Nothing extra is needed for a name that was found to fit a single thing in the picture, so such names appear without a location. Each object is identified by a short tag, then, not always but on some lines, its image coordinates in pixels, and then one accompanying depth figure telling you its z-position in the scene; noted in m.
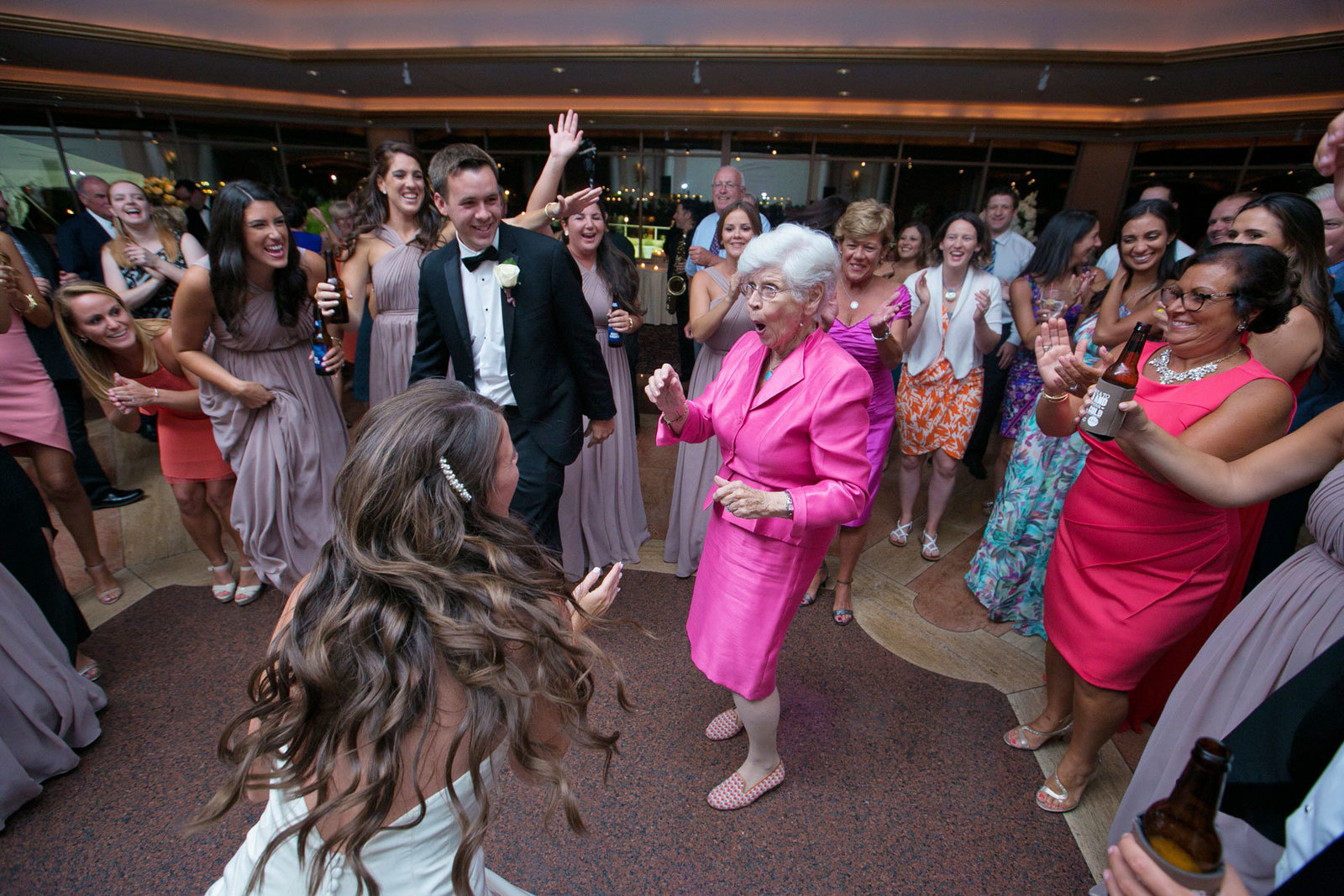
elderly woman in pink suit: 1.72
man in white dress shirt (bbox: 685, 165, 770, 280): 4.49
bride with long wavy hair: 1.07
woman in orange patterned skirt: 3.19
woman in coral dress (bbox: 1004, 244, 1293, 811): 1.64
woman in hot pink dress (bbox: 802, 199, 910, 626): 2.82
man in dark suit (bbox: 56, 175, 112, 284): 4.38
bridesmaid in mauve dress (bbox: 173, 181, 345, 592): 2.65
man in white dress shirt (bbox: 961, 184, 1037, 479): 4.53
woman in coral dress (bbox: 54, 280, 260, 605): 2.81
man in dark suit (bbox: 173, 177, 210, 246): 6.73
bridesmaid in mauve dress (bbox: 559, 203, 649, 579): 3.13
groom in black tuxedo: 2.38
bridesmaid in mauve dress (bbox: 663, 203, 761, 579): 3.02
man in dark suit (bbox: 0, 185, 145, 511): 3.52
